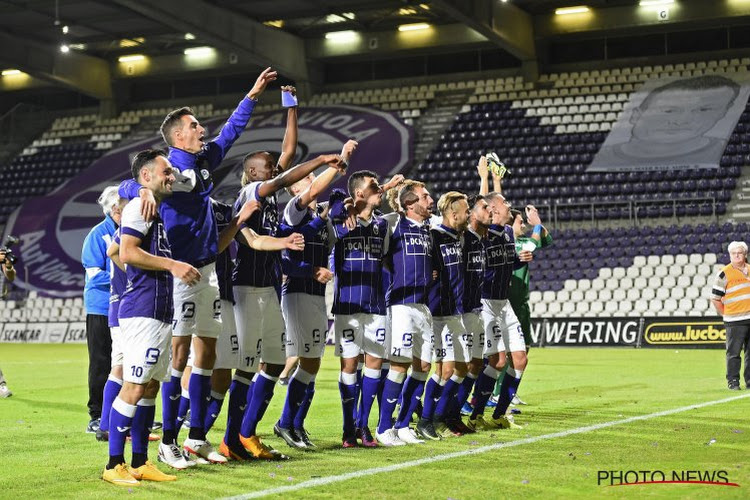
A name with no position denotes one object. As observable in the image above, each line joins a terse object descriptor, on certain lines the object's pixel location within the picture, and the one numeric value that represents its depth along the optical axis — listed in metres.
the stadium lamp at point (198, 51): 39.84
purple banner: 34.28
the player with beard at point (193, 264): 7.22
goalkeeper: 12.03
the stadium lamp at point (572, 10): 34.53
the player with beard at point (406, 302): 8.59
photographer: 12.25
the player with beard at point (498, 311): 10.07
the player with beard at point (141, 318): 6.61
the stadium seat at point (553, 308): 27.17
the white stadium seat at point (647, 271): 26.86
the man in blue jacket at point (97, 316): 9.81
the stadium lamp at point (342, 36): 37.62
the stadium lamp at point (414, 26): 36.47
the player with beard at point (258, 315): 7.76
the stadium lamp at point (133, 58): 40.91
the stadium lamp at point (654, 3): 33.62
